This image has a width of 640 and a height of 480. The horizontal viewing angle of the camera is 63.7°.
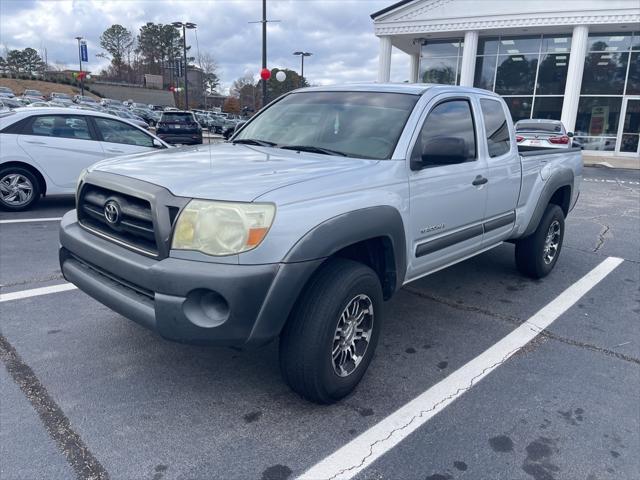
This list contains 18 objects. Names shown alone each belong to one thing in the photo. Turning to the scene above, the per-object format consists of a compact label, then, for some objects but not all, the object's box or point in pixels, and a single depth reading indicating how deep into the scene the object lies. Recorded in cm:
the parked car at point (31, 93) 6276
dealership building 2347
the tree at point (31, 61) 10197
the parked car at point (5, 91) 5096
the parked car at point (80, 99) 5402
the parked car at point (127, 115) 3440
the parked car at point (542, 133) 1538
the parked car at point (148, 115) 4425
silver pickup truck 250
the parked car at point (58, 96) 5788
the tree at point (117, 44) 10362
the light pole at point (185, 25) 3981
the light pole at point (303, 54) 4084
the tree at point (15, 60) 9912
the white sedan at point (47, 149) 738
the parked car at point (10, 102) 3194
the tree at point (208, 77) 8038
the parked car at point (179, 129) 2150
